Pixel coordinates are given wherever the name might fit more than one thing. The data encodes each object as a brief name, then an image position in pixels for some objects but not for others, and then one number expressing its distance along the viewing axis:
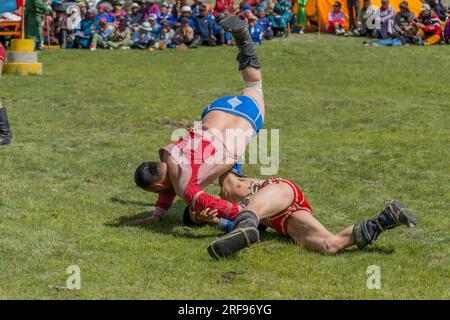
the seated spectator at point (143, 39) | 22.78
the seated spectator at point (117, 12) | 24.03
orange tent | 25.34
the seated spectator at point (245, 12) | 23.24
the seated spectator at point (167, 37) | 22.81
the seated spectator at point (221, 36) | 23.22
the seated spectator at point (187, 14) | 23.32
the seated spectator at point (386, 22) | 23.30
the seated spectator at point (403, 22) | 23.02
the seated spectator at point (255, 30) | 22.66
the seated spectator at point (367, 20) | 23.92
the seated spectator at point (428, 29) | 22.97
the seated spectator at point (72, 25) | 22.92
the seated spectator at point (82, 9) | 24.03
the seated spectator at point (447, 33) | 23.17
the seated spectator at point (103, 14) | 23.46
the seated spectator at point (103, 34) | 22.59
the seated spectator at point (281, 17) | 24.17
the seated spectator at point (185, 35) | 22.86
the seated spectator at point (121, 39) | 22.66
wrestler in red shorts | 5.98
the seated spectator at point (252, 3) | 25.64
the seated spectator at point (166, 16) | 23.63
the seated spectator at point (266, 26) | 23.86
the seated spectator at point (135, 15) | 24.34
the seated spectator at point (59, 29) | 22.95
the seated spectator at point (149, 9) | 24.30
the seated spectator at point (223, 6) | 25.36
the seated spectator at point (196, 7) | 23.66
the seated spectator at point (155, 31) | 22.79
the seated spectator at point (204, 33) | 22.98
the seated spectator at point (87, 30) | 22.70
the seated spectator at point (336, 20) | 24.89
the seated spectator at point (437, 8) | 25.53
